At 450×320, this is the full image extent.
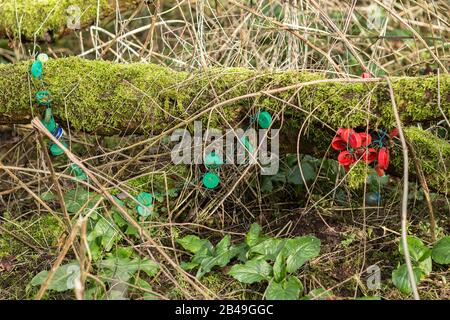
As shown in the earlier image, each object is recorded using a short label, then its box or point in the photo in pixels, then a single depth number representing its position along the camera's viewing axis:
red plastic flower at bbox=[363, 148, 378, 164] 2.82
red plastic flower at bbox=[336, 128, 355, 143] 2.79
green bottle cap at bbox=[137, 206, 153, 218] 2.99
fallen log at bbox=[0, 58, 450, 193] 2.78
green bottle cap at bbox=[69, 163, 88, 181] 3.19
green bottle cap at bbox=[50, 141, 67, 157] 3.19
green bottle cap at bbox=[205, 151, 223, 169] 3.06
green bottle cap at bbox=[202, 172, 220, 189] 3.09
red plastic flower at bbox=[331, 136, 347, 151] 2.85
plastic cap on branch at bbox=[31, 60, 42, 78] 3.10
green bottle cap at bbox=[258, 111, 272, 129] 2.91
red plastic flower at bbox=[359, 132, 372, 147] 2.79
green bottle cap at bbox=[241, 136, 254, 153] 2.98
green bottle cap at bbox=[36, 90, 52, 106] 3.10
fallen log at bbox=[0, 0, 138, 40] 3.95
